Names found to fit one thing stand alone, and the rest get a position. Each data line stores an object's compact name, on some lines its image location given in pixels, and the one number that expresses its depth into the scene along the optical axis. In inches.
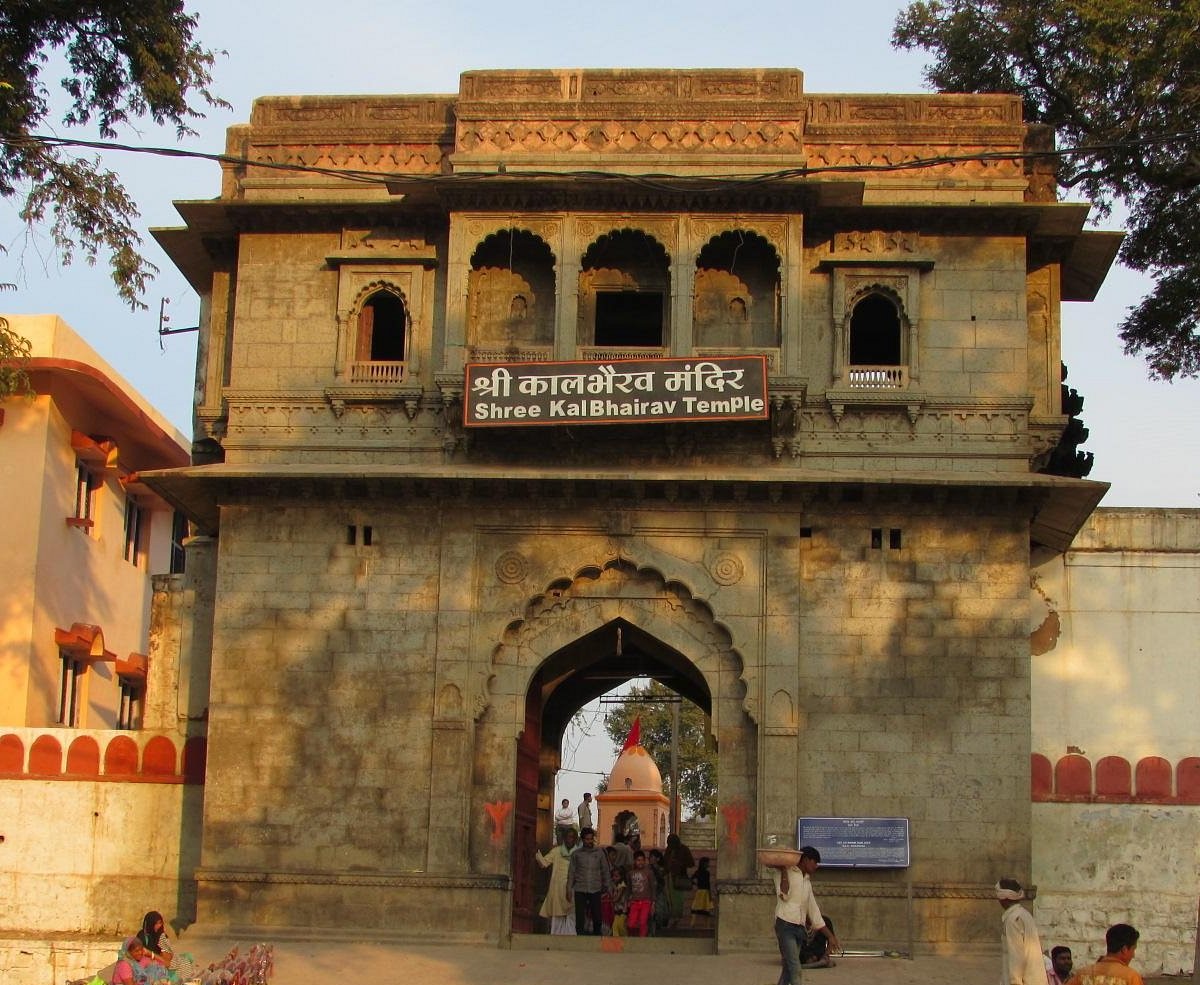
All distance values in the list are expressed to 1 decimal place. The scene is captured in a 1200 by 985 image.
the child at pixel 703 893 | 997.2
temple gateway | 877.8
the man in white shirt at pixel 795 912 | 641.6
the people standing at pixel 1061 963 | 678.5
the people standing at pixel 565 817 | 1682.5
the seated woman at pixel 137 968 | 622.2
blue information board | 860.0
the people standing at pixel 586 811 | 1218.4
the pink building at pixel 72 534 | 1131.3
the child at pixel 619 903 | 912.9
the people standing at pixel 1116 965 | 450.6
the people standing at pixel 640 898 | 908.0
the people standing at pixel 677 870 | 1009.5
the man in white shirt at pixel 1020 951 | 502.0
